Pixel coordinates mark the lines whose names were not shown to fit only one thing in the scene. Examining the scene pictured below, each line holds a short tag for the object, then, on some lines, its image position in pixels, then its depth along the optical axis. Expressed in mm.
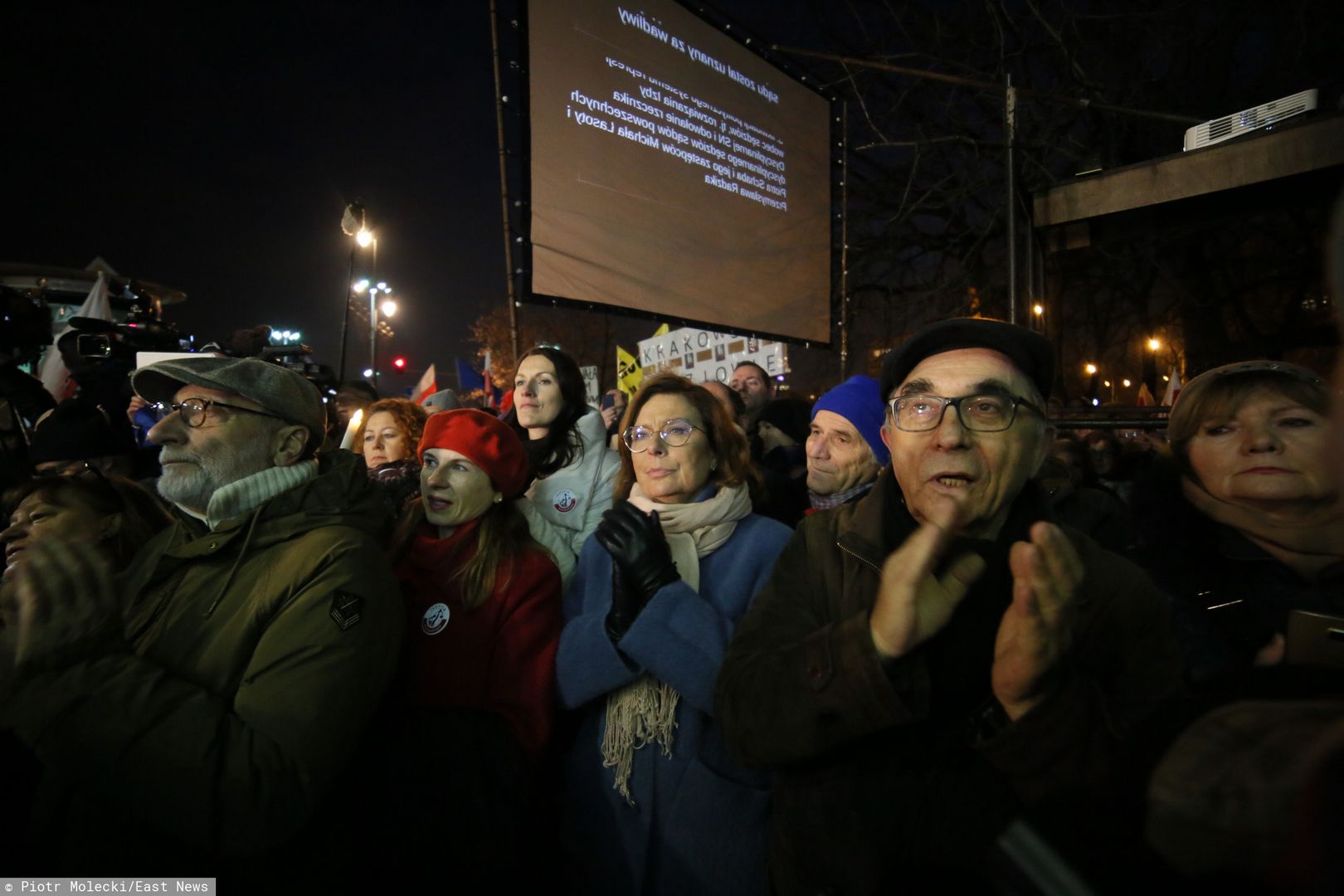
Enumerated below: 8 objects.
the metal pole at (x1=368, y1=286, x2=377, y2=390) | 16125
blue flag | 8250
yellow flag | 7754
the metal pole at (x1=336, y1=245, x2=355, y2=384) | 13442
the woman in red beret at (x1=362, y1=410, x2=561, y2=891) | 1842
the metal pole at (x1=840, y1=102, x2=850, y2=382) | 6156
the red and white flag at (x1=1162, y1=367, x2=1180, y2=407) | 5785
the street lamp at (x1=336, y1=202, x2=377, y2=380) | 12602
